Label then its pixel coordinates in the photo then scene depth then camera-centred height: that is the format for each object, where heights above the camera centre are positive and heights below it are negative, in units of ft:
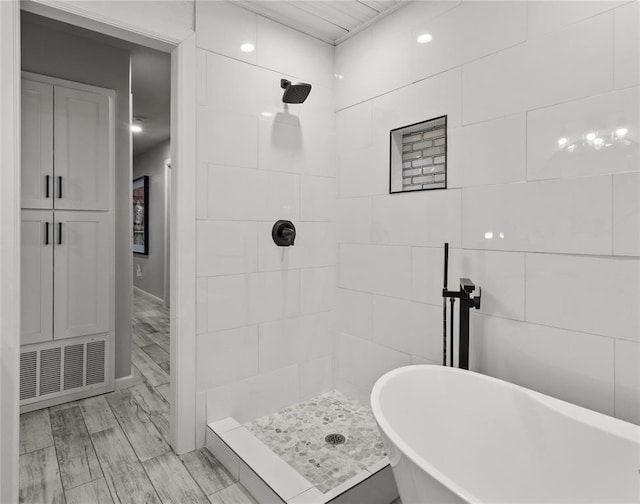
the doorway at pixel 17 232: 5.03 +0.23
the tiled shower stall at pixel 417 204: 4.83 +0.72
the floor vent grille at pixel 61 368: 8.41 -2.75
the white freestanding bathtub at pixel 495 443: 3.89 -2.26
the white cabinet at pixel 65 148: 8.31 +2.27
